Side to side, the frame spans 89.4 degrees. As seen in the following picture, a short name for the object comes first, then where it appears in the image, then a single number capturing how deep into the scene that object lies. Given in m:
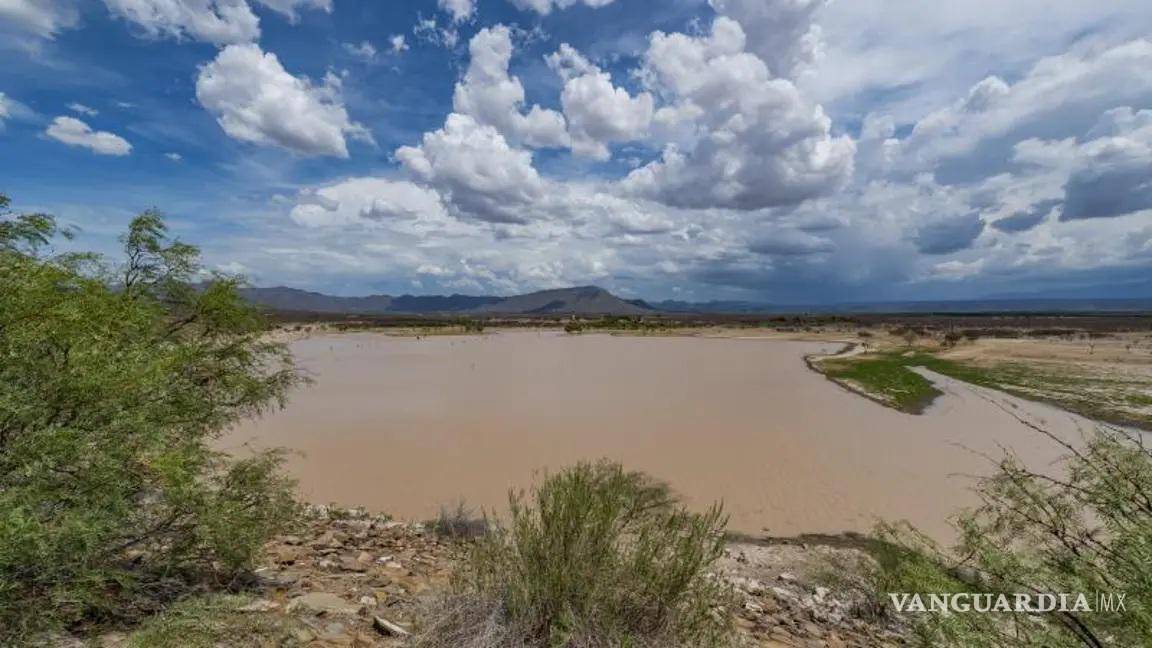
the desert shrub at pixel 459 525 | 8.41
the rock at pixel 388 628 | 4.40
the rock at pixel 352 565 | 6.05
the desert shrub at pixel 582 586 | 3.87
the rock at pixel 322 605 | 4.69
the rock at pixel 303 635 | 4.11
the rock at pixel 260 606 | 4.52
